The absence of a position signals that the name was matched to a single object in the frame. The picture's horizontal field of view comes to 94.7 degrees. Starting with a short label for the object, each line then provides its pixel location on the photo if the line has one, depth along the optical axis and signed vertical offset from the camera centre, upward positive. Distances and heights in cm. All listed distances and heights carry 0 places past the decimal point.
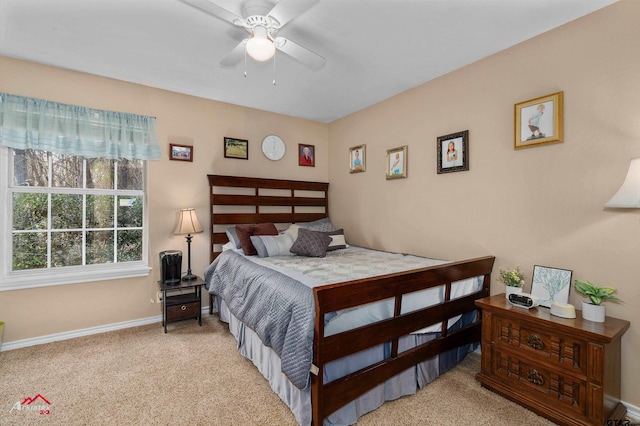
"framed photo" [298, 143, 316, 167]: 428 +80
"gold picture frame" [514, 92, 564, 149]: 214 +67
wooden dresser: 164 -95
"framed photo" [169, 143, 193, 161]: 336 +67
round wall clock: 399 +86
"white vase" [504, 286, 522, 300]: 213 -59
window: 271 -9
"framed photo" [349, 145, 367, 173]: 386 +68
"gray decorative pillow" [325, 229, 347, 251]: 347 -38
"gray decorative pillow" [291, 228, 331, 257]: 309 -37
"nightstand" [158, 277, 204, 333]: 302 -98
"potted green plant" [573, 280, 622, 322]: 178 -54
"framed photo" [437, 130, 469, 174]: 274 +55
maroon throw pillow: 313 -26
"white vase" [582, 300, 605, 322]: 179 -63
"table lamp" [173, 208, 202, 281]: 320 -17
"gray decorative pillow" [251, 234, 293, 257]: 307 -37
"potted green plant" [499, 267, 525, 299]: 216 -53
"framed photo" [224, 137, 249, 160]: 372 +79
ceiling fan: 161 +113
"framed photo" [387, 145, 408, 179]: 332 +54
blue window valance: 260 +77
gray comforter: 162 -69
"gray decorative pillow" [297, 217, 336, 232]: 381 -20
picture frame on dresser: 207 -54
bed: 160 -80
